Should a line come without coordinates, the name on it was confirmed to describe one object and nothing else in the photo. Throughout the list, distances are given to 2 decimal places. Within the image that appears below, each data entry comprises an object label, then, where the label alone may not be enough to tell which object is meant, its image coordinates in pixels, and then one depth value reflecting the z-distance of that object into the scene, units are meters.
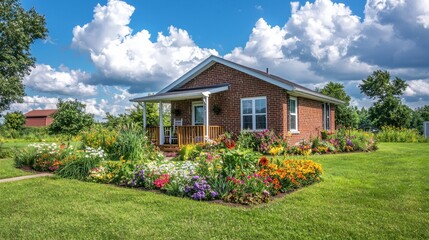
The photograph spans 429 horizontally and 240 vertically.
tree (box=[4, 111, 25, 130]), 45.23
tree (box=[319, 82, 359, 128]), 30.12
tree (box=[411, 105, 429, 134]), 43.16
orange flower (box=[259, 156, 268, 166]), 6.27
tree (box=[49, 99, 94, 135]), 26.67
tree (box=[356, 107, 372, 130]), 46.53
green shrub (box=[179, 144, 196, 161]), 11.18
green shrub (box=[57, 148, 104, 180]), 8.02
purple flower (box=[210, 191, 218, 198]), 5.42
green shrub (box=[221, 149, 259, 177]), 5.93
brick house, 14.23
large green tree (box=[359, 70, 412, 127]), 33.62
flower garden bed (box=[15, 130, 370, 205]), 5.53
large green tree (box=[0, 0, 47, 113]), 18.91
